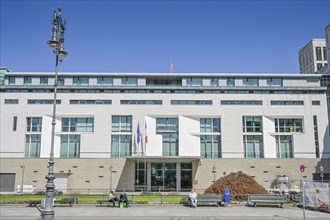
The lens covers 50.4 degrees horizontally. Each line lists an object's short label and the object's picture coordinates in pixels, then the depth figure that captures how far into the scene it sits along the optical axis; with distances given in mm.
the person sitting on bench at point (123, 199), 25109
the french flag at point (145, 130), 47625
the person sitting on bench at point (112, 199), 26062
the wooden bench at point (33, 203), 25516
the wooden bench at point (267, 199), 25391
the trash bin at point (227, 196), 26297
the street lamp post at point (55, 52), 16422
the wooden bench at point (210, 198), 25812
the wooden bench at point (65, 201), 25562
